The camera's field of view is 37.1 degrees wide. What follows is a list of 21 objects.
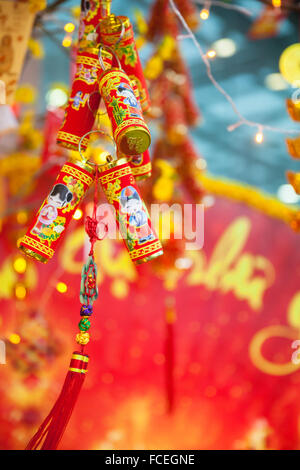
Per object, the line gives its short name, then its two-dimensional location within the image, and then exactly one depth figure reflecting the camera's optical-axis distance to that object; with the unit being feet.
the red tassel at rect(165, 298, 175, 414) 6.82
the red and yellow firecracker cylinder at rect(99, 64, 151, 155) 3.15
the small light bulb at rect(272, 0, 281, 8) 5.07
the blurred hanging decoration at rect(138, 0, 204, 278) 6.36
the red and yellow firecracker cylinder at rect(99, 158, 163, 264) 3.18
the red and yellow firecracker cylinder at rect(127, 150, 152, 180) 3.69
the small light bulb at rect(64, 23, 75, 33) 4.60
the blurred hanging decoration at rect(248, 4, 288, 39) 8.63
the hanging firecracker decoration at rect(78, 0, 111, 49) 3.78
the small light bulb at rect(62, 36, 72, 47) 4.88
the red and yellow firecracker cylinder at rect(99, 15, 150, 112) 3.61
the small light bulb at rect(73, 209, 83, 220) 3.96
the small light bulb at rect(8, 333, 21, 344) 4.71
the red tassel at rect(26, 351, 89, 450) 3.11
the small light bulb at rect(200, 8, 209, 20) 4.27
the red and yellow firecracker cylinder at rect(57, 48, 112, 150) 3.52
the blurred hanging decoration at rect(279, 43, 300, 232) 4.21
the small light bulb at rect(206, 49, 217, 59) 4.18
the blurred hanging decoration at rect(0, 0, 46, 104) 4.75
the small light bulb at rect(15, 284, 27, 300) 5.73
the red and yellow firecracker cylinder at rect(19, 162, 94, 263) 3.16
